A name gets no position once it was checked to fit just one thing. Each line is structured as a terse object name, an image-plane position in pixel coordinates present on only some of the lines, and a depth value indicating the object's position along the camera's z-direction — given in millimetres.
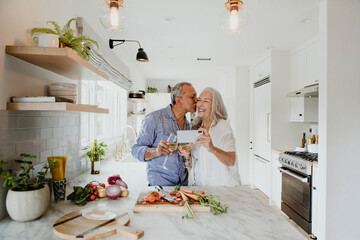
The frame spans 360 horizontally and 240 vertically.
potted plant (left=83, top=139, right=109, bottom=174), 2322
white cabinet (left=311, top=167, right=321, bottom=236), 2824
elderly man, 2004
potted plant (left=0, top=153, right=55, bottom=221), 1091
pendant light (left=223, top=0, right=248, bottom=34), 1270
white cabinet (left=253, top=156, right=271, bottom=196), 4434
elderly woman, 1856
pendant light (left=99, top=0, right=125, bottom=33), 1294
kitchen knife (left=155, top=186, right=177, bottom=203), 1332
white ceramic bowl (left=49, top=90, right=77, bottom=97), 1441
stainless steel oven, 2965
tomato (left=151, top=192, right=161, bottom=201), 1336
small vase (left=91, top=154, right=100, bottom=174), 2309
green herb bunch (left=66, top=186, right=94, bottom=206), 1358
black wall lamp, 2912
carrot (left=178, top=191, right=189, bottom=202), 1331
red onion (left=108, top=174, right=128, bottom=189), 1538
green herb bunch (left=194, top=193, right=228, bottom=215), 1246
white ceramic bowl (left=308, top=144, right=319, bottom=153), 3402
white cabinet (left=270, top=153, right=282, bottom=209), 3928
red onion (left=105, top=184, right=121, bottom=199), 1435
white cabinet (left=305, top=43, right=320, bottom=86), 3359
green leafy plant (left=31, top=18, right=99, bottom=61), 1314
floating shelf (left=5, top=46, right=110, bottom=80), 1196
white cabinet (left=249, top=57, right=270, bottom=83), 4344
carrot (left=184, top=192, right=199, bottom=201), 1336
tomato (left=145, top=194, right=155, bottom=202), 1307
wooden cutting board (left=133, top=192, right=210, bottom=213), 1251
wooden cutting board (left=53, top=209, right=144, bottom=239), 991
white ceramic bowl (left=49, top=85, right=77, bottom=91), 1443
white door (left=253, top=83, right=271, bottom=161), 4320
